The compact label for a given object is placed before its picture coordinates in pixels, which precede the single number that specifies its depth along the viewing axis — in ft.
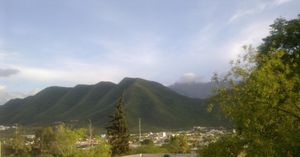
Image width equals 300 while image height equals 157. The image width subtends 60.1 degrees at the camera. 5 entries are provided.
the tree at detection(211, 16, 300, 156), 28.60
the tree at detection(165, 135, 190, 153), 137.18
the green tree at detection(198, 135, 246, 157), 31.21
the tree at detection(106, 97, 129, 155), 152.85
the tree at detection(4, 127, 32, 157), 173.48
